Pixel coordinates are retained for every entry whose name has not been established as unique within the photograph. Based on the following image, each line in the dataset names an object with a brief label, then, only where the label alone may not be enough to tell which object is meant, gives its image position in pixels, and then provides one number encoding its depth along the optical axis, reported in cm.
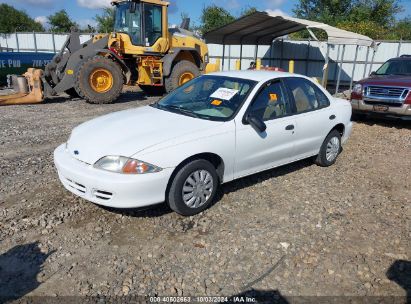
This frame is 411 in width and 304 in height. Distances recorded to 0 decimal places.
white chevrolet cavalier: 356
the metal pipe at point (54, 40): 2323
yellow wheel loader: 1061
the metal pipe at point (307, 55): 1991
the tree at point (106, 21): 4399
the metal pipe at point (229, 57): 2128
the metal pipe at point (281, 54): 2016
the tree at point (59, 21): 5059
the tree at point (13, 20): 4931
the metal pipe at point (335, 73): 1980
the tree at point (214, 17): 3972
